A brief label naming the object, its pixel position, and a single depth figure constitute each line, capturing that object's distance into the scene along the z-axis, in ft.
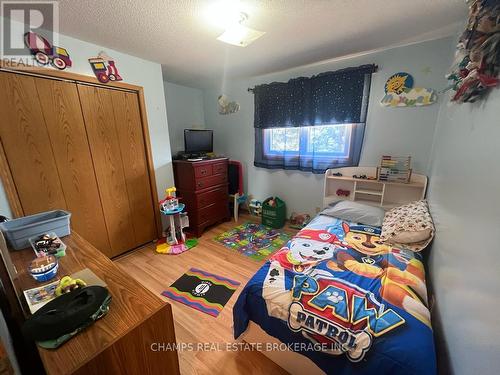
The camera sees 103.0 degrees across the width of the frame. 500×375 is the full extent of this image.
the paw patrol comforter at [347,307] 2.86
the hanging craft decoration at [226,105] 11.14
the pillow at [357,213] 6.66
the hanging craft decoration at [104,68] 6.43
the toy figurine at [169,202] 8.20
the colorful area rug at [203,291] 5.63
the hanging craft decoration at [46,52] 5.29
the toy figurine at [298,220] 9.87
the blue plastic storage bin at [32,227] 3.95
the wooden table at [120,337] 2.01
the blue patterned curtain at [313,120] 7.63
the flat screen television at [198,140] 9.55
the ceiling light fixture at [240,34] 4.89
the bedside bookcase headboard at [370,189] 7.13
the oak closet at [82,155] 5.45
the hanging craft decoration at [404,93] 6.60
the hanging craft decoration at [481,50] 2.50
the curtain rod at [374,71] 7.10
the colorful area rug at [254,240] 8.16
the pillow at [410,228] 4.96
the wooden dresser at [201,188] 9.04
